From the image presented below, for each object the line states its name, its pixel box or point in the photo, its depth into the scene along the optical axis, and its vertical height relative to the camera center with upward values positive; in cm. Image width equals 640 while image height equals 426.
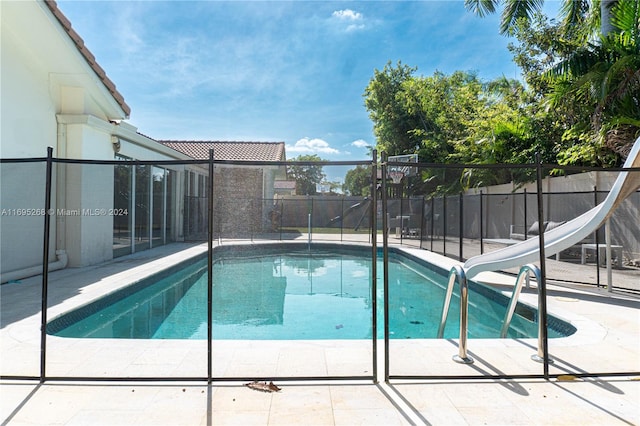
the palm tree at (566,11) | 773 +594
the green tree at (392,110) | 1906 +593
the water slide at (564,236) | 401 -25
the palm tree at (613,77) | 659 +275
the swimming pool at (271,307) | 441 -142
